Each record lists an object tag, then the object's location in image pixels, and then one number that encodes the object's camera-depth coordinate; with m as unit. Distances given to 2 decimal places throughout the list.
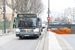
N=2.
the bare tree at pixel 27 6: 31.42
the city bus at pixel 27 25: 15.77
